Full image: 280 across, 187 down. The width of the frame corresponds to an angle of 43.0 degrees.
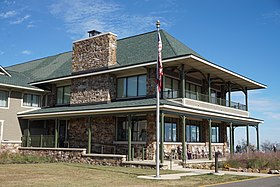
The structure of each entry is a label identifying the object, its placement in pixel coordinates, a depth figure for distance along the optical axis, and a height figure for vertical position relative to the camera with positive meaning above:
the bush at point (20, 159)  23.11 -1.70
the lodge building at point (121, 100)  24.30 +2.79
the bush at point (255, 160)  21.47 -1.46
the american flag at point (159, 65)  16.86 +3.32
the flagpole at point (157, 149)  15.39 -0.59
